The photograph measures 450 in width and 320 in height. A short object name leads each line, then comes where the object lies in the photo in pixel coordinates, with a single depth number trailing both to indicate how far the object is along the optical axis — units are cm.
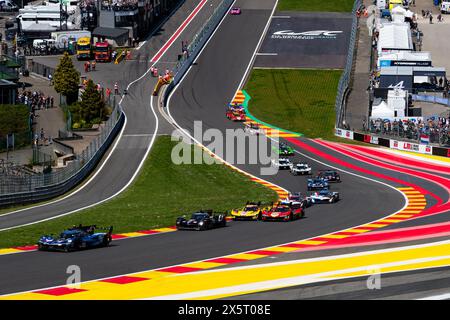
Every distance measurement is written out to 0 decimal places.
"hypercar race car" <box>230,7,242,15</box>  13275
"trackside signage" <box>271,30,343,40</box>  12281
